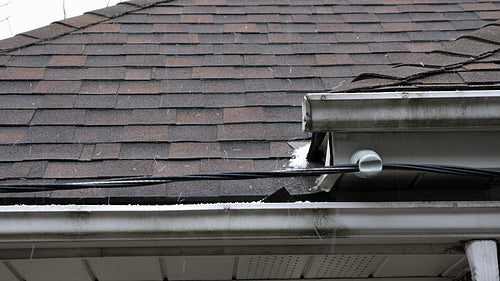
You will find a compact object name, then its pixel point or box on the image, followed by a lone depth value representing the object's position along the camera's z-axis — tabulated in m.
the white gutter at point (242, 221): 4.96
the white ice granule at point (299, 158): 5.87
